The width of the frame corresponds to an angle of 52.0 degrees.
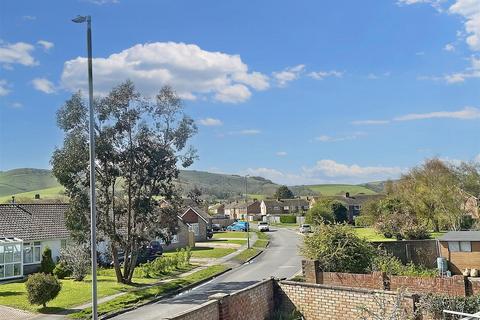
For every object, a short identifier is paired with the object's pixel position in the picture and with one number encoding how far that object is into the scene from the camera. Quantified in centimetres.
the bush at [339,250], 2462
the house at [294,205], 13688
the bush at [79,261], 3300
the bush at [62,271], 3459
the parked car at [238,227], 8688
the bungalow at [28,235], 3531
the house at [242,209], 13850
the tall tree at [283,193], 15536
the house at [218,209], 15545
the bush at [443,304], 1614
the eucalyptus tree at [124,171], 2920
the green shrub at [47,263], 3528
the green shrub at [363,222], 6819
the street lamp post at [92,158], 1348
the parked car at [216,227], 8794
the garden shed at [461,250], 3203
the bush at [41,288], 2439
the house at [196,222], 6331
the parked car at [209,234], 6886
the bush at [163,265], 3497
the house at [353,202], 11479
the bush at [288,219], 10588
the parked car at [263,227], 8125
